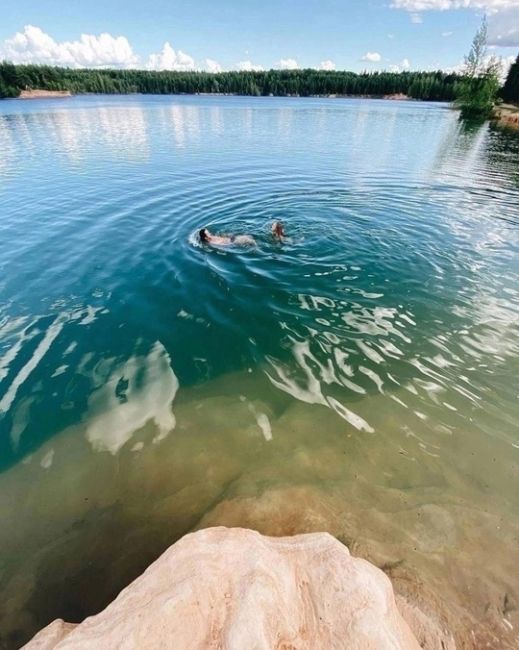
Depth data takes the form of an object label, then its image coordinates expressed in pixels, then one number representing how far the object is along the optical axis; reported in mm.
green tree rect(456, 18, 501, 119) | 60062
